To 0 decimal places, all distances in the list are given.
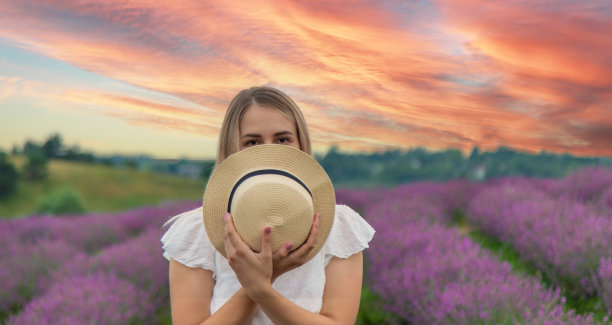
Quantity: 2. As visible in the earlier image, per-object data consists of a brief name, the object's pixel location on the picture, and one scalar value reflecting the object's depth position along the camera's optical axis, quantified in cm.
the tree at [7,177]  1241
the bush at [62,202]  1554
